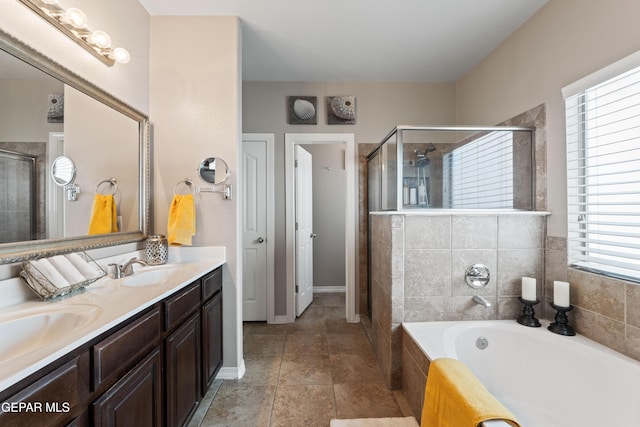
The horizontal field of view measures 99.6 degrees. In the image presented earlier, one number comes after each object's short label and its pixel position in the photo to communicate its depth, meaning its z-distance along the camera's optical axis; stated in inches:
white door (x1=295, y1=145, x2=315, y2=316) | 118.9
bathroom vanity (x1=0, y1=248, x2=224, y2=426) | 26.7
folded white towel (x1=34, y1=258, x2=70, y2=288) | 43.3
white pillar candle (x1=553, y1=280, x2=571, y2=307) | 62.4
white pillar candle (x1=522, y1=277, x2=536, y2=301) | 68.9
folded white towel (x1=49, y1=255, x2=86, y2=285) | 45.5
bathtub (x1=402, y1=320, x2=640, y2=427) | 49.8
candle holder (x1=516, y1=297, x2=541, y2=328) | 67.6
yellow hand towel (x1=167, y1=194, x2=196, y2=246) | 72.4
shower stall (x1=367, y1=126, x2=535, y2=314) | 75.0
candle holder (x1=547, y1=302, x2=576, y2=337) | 61.8
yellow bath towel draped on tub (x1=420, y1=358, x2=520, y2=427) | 36.1
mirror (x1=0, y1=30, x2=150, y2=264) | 43.4
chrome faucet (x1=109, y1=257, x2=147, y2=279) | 57.1
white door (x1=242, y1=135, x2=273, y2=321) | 114.4
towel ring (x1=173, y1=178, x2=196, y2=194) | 77.3
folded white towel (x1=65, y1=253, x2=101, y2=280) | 48.6
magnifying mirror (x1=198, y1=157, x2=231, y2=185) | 77.0
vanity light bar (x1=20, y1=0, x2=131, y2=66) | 47.7
